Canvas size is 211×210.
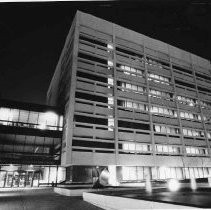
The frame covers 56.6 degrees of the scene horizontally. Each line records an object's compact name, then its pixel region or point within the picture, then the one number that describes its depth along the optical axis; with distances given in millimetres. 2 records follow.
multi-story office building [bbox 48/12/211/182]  31938
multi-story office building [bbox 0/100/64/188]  28625
